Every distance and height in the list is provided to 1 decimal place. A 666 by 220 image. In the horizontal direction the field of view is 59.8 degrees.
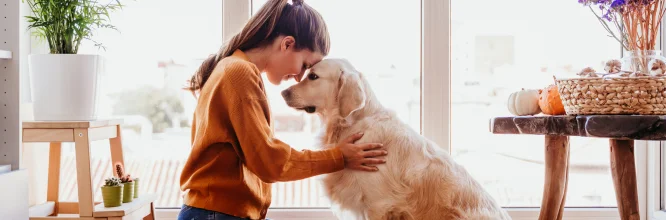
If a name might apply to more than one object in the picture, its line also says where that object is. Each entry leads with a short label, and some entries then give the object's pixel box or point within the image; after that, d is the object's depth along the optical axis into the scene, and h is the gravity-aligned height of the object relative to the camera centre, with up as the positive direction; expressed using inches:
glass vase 77.0 +6.8
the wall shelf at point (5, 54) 73.0 +7.4
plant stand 86.2 -4.6
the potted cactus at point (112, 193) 89.1 -12.5
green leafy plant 89.5 +14.1
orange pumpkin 83.0 +1.3
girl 64.3 -2.8
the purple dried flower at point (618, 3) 74.8 +14.0
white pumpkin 87.8 +1.4
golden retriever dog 71.1 -7.1
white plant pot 88.2 +4.2
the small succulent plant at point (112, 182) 90.4 -11.0
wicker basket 68.1 +1.9
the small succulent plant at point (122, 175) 93.4 -10.4
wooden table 64.6 -3.9
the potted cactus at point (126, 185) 93.3 -11.8
